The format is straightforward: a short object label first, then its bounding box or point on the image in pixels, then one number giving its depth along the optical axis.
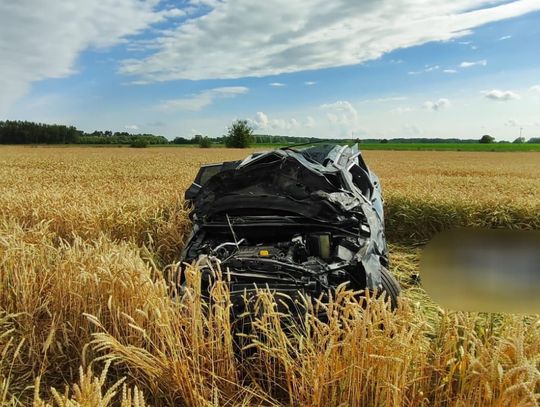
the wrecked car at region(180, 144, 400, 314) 4.11
